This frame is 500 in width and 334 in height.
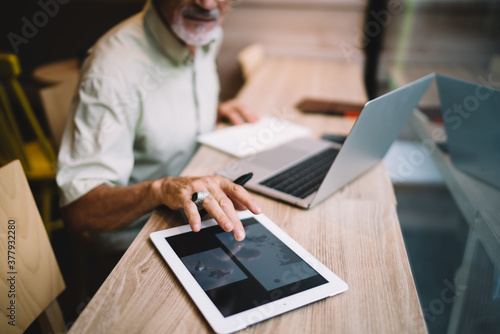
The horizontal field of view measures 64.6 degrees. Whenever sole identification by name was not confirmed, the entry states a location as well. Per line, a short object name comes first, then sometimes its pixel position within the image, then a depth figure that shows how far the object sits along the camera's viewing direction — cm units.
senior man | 87
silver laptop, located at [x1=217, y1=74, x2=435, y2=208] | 81
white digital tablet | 59
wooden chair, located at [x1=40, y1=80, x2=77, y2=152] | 152
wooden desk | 58
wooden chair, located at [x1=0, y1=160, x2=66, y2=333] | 73
